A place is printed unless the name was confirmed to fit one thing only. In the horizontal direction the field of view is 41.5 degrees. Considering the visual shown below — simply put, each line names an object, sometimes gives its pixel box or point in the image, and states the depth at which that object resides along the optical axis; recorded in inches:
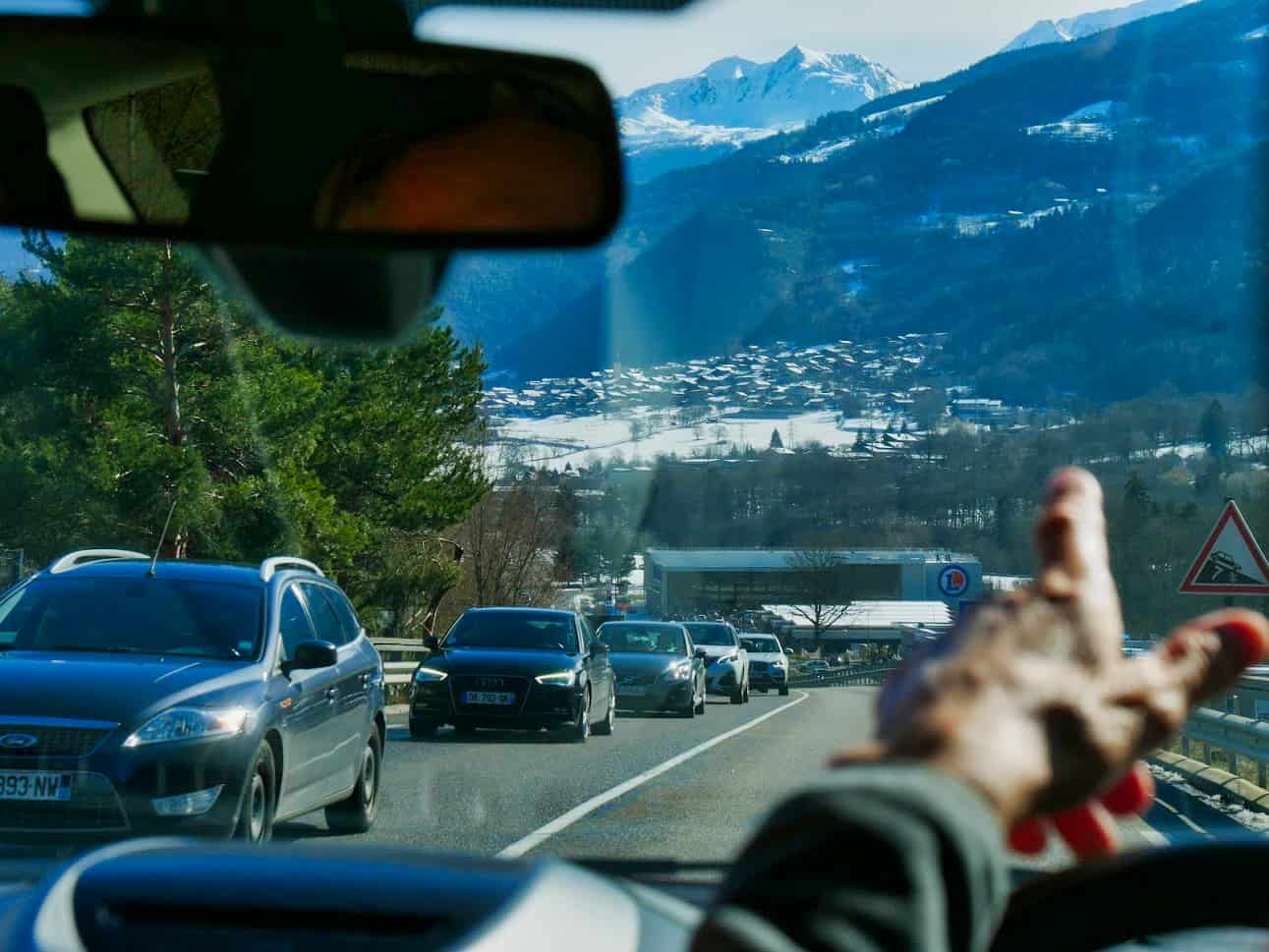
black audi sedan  687.1
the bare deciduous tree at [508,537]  2386.8
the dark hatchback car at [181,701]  309.4
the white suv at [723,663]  1254.9
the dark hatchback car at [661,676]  943.0
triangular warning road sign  602.2
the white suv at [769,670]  1672.0
